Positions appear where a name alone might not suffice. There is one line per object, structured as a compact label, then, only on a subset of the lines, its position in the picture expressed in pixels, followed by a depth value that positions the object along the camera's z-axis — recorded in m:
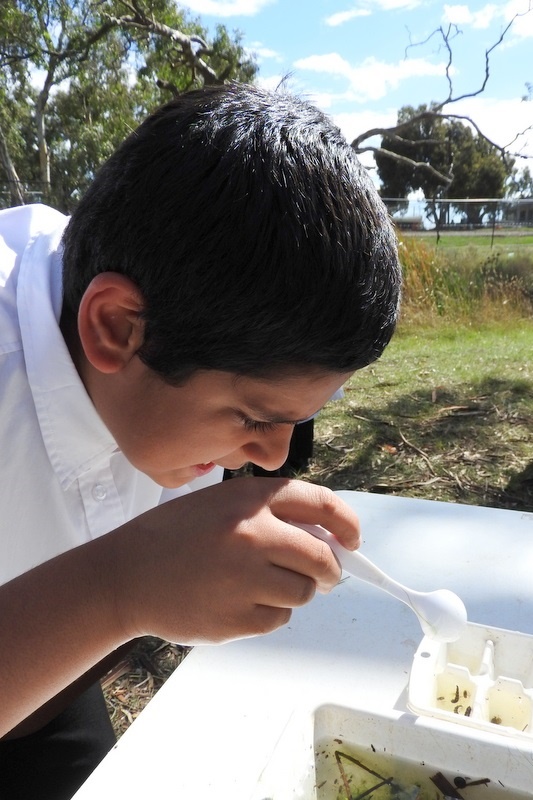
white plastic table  0.51
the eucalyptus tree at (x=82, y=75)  6.63
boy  0.49
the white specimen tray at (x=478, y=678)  0.57
